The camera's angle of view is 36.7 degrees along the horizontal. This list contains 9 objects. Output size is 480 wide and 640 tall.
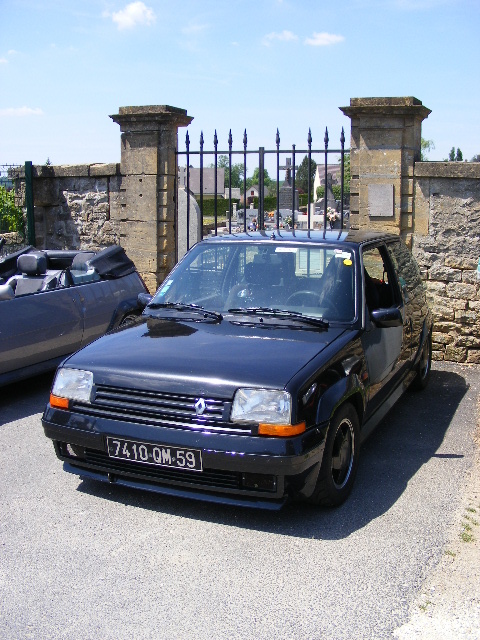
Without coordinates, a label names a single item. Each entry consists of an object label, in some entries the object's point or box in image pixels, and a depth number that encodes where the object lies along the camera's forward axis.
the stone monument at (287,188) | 12.91
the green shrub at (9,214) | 10.81
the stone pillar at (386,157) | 8.27
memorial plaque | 8.35
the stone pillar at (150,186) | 9.51
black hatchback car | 3.77
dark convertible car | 6.38
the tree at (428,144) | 64.52
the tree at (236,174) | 98.97
